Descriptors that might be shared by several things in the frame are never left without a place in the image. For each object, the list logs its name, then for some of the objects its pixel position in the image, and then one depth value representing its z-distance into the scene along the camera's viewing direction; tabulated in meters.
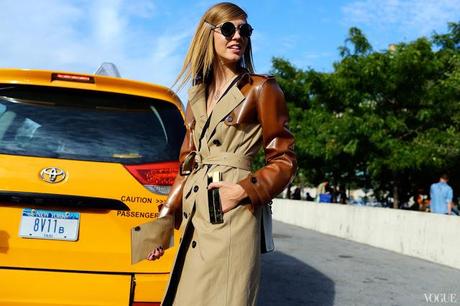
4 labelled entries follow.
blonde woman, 1.92
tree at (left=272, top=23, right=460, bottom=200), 18.27
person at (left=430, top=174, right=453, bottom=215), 12.91
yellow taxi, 2.97
